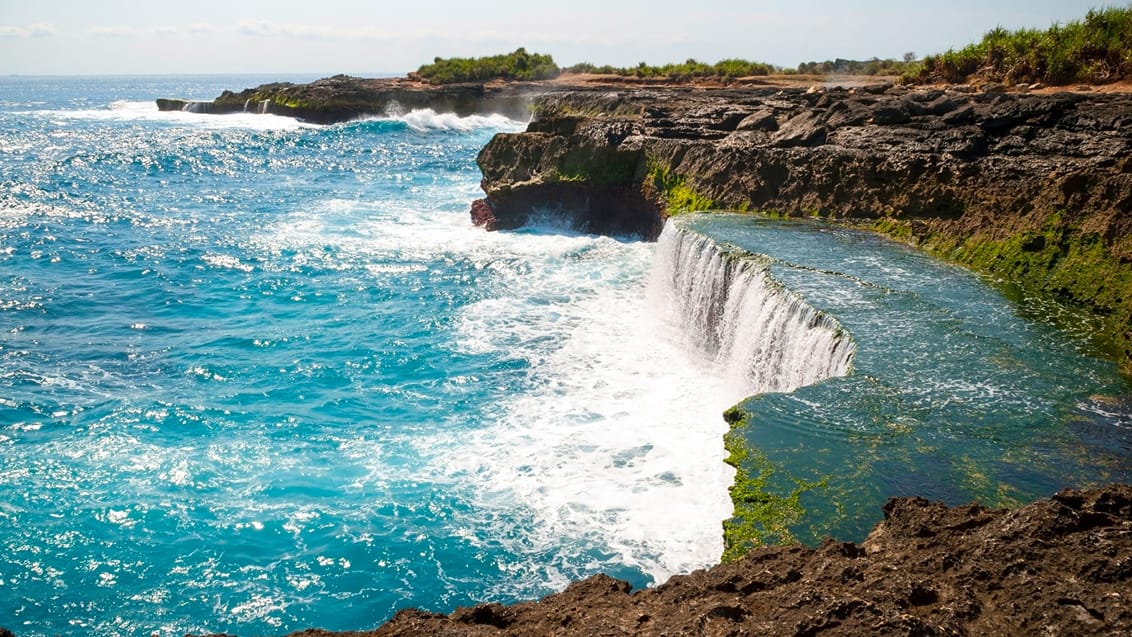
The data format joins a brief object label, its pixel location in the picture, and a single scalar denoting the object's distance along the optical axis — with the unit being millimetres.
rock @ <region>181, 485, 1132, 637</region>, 4699
